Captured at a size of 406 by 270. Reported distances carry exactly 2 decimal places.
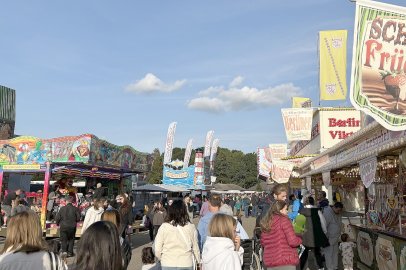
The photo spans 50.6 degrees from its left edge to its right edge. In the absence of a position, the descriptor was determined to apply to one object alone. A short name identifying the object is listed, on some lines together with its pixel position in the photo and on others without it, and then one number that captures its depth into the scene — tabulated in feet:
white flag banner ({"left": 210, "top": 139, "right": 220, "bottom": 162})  171.08
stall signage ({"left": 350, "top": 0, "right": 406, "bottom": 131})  18.74
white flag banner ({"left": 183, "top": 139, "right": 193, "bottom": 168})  157.85
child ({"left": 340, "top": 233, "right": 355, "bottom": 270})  30.20
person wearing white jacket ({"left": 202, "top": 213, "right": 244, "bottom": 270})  13.11
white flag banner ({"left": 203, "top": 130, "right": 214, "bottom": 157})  162.91
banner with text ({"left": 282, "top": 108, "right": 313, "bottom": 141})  72.59
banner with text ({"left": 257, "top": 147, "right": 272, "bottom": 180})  123.05
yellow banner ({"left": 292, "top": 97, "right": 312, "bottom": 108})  111.14
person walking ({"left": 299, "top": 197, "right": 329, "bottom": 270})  27.53
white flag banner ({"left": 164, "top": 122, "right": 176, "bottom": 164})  140.77
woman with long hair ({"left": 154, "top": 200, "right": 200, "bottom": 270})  15.49
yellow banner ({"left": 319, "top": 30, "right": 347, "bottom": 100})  66.39
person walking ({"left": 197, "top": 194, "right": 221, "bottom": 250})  20.12
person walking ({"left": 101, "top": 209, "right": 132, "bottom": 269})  14.93
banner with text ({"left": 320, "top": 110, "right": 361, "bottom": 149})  75.72
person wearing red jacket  15.97
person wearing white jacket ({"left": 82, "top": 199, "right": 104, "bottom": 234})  27.73
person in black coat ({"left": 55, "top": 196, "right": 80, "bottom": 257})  36.94
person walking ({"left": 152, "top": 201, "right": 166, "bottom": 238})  44.24
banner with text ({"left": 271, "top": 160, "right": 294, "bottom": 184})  68.80
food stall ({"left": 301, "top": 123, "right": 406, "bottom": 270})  24.70
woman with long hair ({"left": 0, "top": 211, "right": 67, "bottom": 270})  9.17
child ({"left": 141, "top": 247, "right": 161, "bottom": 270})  16.98
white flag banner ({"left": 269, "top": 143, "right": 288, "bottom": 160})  97.60
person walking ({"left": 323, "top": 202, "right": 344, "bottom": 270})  29.09
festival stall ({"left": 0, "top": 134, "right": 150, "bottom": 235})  52.13
